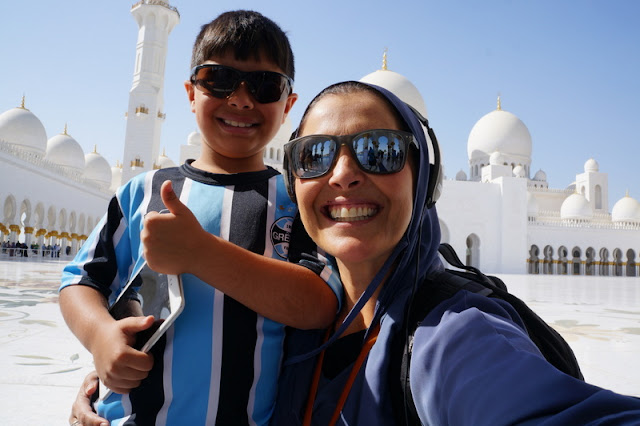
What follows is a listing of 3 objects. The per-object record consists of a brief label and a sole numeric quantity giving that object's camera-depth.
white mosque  16.64
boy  0.84
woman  0.63
